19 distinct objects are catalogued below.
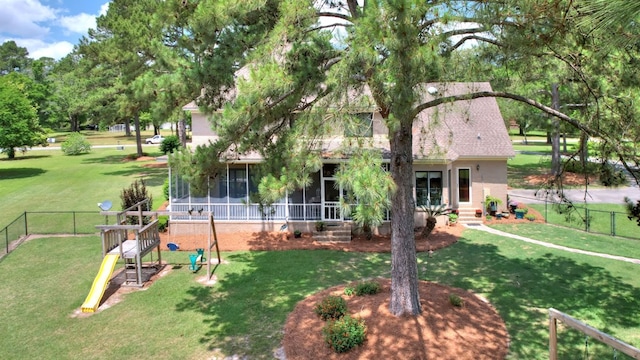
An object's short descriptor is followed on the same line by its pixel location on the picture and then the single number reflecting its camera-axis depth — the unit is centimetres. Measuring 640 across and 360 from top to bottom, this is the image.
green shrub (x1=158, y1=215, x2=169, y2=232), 1900
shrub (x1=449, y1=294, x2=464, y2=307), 1029
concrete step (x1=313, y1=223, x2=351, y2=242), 1792
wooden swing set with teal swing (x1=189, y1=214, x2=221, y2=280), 1341
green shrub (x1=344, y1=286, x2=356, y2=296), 1137
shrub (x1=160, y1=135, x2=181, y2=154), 3938
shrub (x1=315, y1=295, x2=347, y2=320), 993
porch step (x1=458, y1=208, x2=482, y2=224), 2067
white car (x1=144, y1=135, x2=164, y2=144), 5974
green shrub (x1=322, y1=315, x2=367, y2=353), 852
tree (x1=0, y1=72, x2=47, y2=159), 3234
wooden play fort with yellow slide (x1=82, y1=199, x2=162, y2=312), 1234
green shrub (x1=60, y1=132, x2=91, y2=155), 4698
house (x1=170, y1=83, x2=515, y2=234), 1909
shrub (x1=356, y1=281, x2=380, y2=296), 1123
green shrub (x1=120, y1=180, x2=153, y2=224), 1877
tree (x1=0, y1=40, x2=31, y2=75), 10619
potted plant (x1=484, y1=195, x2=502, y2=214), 2123
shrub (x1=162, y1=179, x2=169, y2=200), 2258
